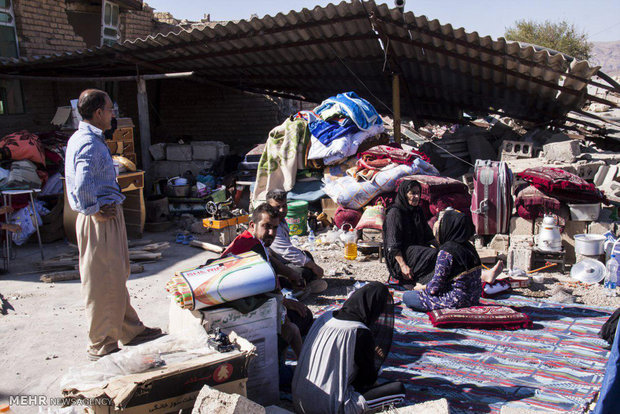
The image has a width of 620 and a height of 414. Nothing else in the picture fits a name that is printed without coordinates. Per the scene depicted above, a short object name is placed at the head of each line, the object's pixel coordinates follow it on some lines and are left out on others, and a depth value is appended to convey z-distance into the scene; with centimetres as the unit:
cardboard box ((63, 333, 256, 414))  262
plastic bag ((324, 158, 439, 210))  768
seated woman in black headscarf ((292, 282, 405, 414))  305
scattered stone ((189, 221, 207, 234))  877
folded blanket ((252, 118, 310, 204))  877
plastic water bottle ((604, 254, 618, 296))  552
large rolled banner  316
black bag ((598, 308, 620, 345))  409
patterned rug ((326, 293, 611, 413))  348
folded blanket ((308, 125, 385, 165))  845
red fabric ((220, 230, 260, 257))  411
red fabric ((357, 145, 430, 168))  805
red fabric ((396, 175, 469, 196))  723
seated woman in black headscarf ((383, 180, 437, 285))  549
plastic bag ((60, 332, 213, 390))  274
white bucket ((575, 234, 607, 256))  589
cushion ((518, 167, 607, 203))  650
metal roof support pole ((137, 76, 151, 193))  1041
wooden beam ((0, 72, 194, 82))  1019
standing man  380
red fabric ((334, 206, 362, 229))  782
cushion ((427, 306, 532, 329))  454
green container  805
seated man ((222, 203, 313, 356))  412
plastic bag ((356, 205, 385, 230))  709
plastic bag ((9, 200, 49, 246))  760
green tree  3031
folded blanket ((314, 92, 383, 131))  855
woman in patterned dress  461
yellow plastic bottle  688
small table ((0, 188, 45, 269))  701
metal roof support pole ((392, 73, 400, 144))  962
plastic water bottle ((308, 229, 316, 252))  761
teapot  606
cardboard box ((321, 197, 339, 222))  845
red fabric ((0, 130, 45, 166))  812
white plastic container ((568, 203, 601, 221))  644
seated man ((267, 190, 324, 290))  545
